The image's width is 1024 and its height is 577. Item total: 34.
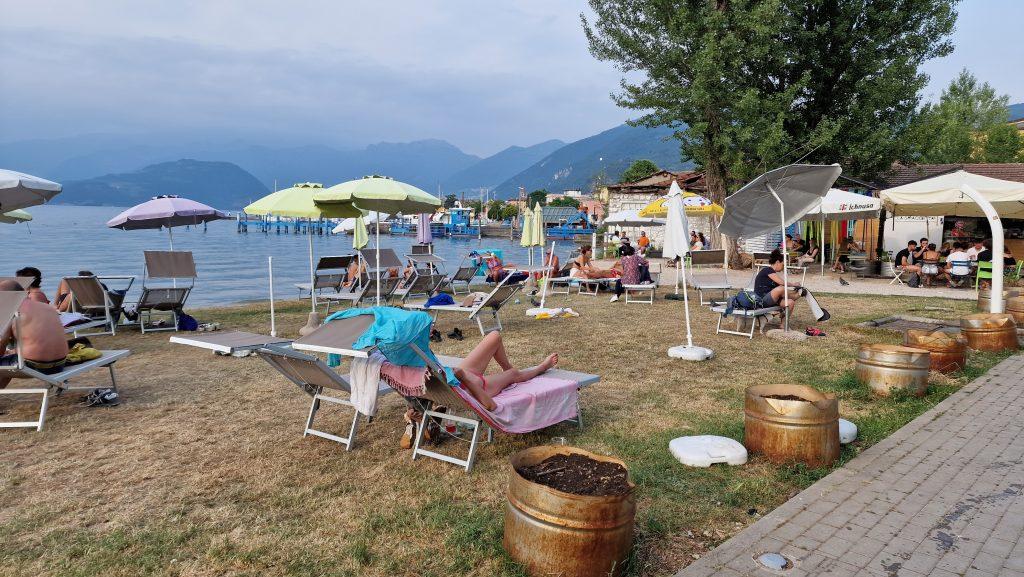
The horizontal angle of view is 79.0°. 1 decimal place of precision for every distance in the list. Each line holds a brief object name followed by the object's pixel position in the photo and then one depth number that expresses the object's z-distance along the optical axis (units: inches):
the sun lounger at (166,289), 355.6
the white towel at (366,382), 150.5
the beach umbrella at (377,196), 311.1
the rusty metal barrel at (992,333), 284.8
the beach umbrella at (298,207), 337.8
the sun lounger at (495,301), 323.9
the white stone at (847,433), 165.0
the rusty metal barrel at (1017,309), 343.3
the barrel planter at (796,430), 148.7
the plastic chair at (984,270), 542.6
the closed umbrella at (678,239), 277.6
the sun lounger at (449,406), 142.8
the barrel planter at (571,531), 94.7
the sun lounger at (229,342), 156.3
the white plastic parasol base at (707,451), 149.9
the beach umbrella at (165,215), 415.2
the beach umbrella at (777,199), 310.0
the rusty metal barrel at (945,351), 243.0
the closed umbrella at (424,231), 780.6
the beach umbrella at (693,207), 622.2
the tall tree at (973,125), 1455.5
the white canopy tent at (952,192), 442.6
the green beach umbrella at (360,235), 473.6
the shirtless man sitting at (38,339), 185.2
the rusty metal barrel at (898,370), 209.6
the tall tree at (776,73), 651.5
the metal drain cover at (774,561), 103.1
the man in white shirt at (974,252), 572.7
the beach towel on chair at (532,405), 152.9
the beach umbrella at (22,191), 272.1
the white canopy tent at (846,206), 639.1
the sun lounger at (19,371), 179.0
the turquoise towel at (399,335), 134.9
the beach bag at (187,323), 364.2
